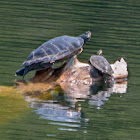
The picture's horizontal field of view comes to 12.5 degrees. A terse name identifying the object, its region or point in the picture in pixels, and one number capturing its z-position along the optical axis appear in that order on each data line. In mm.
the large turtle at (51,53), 13359
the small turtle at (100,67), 13930
